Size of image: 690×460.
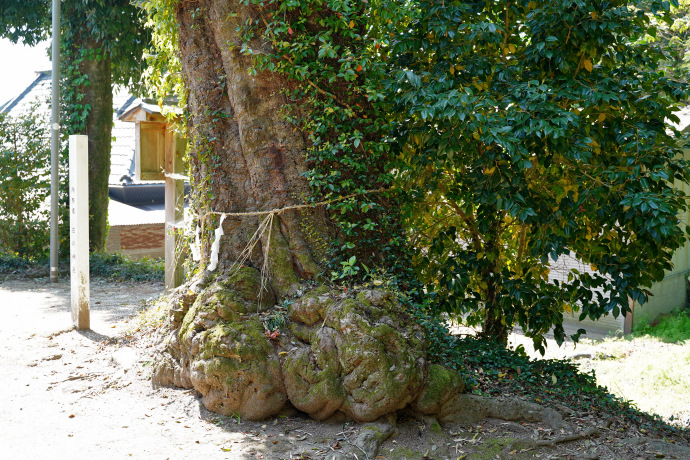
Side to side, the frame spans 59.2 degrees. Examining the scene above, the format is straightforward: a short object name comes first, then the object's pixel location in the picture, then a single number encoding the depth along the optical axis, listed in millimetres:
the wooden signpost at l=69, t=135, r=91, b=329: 7164
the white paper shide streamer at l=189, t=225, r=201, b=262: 6082
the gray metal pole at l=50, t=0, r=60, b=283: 11055
